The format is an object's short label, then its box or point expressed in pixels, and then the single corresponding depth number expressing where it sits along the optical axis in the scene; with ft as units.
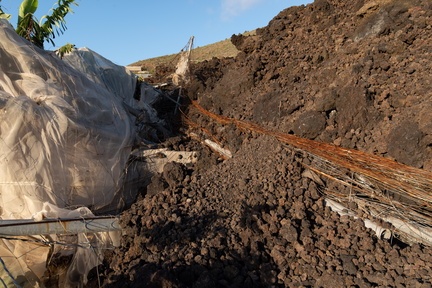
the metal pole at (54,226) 9.60
